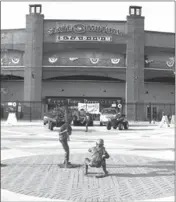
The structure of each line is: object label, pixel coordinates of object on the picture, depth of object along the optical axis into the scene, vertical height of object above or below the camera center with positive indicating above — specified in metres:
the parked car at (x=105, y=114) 32.06 -0.18
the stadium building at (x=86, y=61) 43.31 +6.58
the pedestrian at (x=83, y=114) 30.75 -0.19
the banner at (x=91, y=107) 35.22 +0.50
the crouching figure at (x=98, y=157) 8.78 -1.16
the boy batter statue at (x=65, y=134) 9.91 -0.65
